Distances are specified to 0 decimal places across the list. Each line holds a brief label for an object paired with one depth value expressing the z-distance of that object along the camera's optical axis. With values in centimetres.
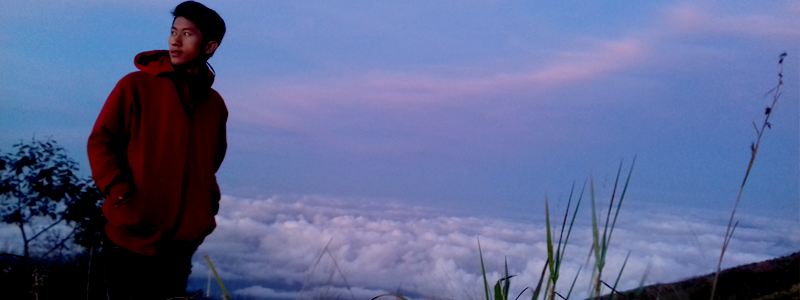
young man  282
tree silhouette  612
